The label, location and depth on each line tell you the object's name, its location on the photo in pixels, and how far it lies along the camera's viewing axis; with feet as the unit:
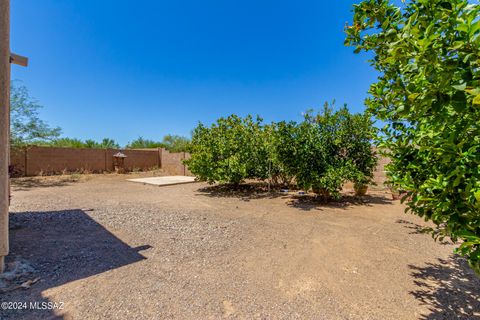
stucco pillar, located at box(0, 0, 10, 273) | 8.99
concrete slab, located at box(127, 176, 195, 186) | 38.20
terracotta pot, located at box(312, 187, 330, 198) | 24.36
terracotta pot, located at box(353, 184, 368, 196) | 27.75
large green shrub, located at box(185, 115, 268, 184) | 28.94
